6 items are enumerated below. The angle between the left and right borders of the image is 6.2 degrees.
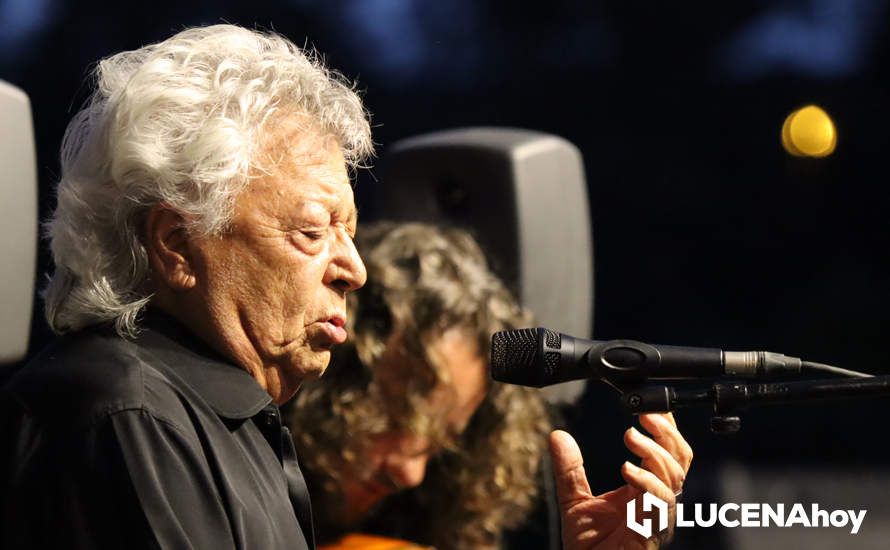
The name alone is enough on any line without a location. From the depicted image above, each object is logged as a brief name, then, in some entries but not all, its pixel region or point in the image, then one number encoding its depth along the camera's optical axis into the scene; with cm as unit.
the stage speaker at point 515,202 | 754
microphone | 656
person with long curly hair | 731
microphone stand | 653
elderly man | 654
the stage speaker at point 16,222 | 703
